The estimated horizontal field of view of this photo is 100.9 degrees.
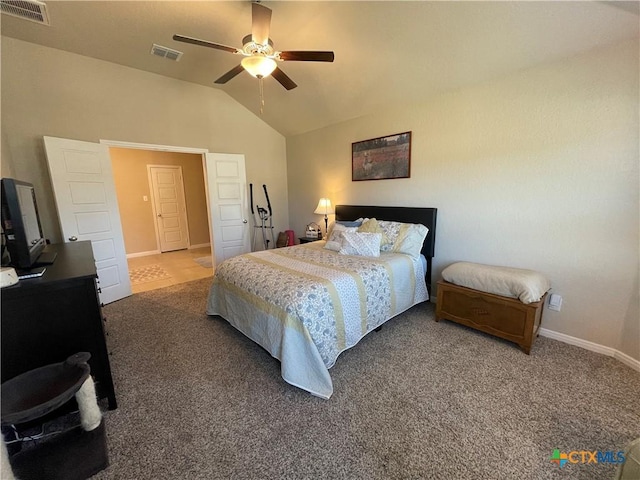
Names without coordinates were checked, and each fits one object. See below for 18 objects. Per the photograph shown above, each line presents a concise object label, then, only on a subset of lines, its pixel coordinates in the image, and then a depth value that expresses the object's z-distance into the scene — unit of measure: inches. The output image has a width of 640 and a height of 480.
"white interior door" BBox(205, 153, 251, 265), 168.2
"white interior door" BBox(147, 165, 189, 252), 234.8
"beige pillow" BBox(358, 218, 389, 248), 122.0
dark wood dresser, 55.1
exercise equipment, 197.8
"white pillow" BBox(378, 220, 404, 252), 120.7
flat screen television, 58.7
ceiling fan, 74.3
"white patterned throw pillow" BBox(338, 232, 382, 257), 111.5
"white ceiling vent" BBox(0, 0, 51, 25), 89.7
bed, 72.6
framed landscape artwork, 131.6
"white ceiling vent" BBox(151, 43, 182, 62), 119.7
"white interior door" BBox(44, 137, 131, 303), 118.0
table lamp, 165.6
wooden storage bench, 85.8
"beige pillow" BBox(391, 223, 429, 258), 116.7
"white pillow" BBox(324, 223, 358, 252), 122.3
